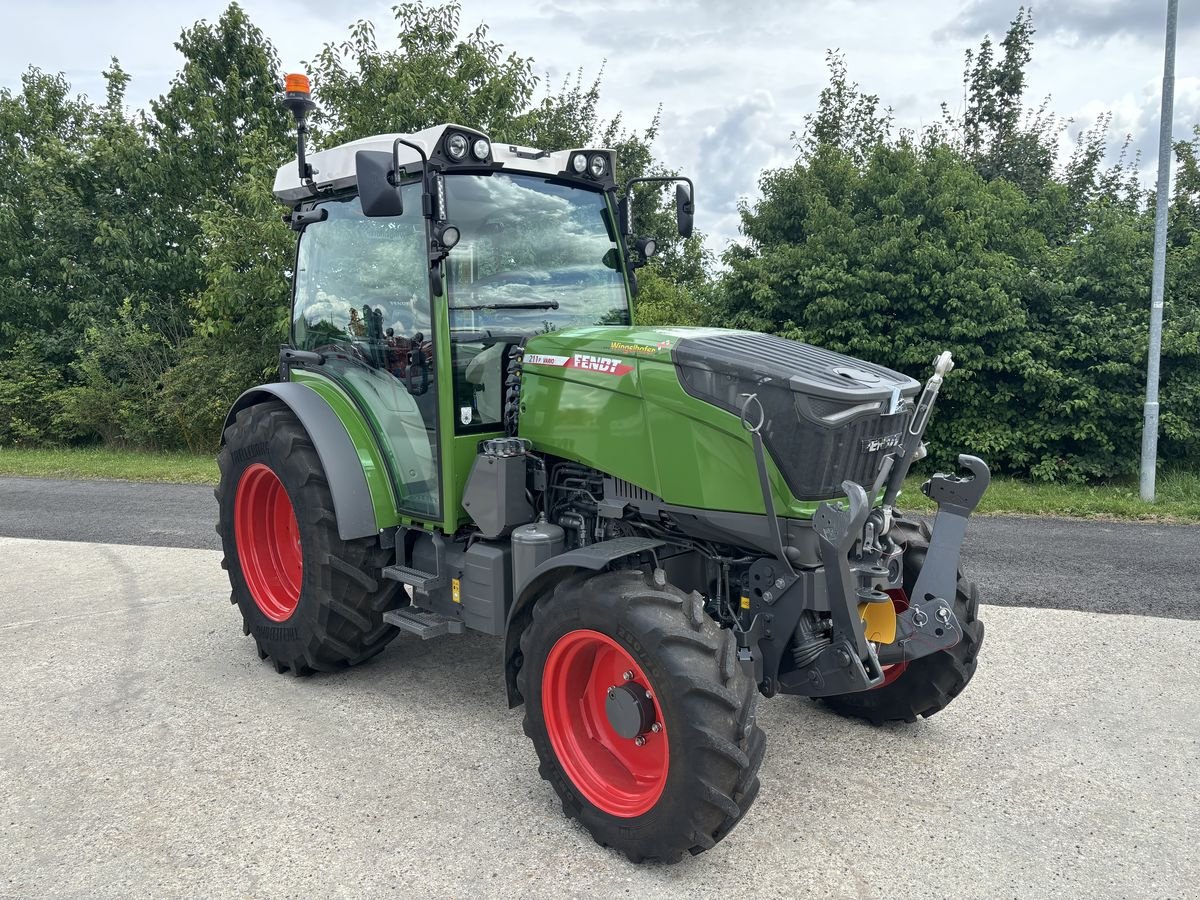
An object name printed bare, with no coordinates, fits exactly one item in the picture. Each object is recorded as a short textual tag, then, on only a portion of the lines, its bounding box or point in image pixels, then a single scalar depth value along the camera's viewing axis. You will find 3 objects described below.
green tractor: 3.00
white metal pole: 8.89
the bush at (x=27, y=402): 16.03
